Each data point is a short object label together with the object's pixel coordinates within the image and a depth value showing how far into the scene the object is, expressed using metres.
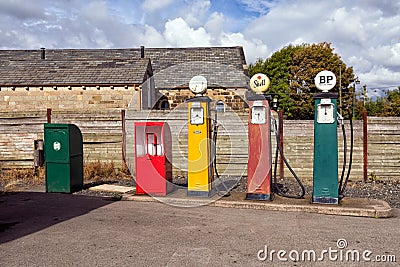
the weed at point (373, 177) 10.77
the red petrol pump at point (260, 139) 7.93
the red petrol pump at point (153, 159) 8.61
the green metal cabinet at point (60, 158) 9.41
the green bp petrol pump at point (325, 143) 7.60
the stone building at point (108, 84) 17.53
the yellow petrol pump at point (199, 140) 8.30
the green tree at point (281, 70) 43.06
